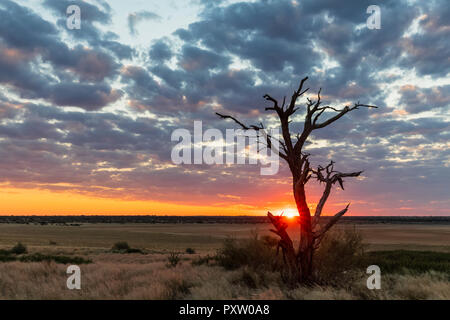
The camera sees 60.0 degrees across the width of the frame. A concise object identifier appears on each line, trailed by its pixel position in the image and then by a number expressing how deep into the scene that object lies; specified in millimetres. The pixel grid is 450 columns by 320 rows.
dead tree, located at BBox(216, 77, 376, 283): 12195
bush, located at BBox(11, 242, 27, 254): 32366
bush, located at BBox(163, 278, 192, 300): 11453
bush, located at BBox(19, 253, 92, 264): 24147
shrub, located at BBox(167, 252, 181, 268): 19312
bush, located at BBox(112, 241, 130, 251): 38178
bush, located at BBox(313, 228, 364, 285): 12914
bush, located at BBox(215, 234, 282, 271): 16263
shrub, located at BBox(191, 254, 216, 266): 20634
